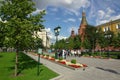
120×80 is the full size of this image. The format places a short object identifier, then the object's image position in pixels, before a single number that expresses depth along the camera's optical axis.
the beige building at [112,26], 30.06
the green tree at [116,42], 16.12
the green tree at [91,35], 22.52
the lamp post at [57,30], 11.99
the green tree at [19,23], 5.55
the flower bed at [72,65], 7.71
